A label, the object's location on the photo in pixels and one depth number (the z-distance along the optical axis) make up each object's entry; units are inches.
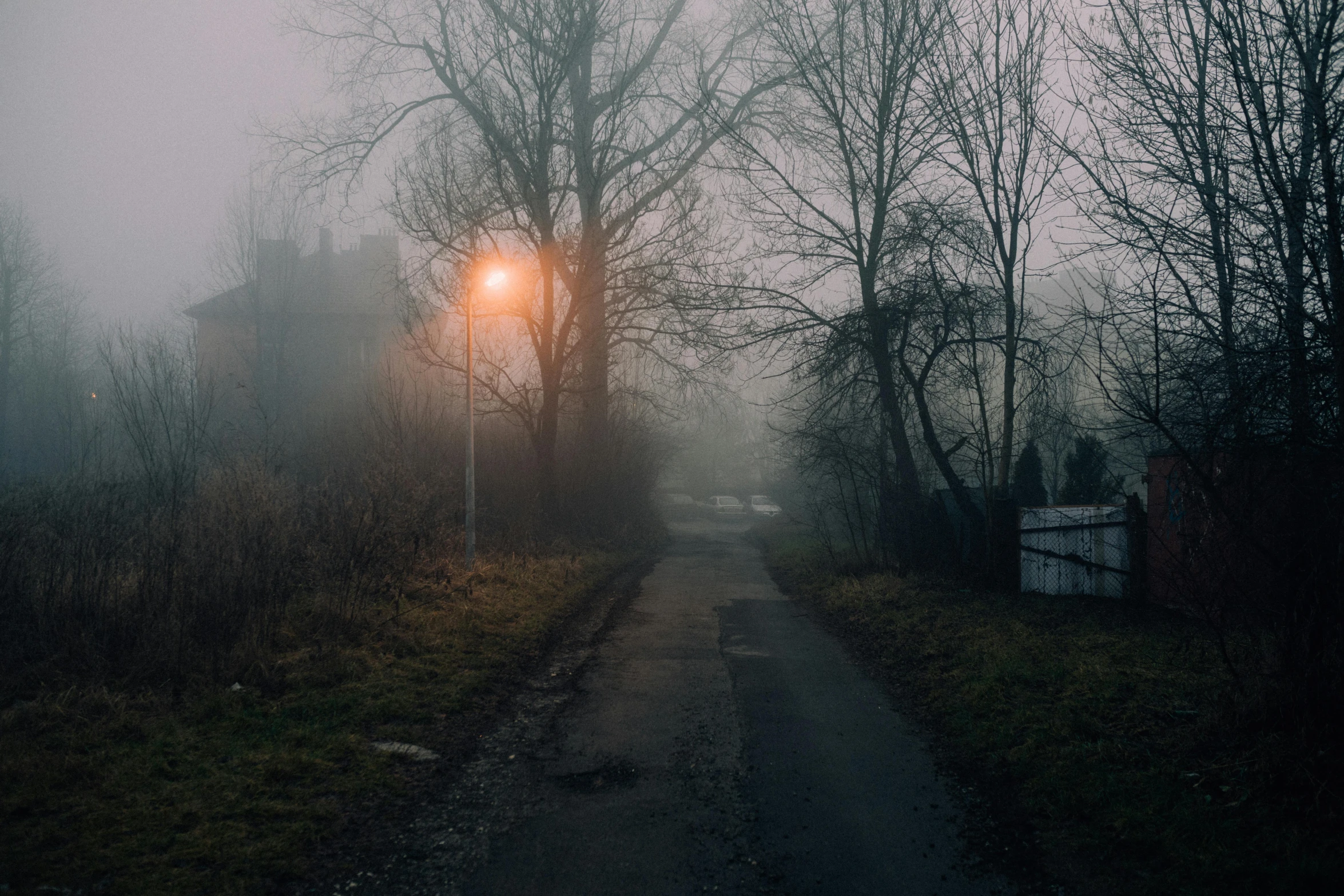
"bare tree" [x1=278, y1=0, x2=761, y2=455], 621.3
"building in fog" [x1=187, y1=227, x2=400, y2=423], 1360.7
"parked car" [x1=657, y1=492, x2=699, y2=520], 1776.6
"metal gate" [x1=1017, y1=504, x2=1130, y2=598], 417.7
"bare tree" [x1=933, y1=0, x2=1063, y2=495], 434.0
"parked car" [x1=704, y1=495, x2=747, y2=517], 1717.4
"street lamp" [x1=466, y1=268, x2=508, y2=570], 471.5
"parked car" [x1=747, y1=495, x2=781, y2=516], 1721.2
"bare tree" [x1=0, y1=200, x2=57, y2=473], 1434.5
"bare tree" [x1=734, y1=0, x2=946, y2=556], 493.4
